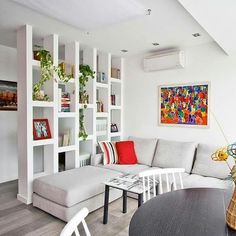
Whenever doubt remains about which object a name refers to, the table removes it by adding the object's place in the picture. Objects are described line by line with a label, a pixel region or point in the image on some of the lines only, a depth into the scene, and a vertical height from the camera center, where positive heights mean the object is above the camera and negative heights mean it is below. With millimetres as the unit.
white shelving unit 2891 +18
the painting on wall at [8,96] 3773 +292
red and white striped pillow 3607 -693
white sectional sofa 2551 -881
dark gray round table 1097 -606
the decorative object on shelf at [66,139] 3429 -443
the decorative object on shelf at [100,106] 4051 +114
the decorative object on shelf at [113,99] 4308 +252
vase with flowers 1107 -494
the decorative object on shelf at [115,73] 4304 +789
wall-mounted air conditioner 3521 +878
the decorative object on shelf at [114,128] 4360 -327
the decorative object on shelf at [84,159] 3682 -813
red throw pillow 3619 -697
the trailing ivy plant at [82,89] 3580 +397
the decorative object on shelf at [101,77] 3985 +654
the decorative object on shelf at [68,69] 3396 +682
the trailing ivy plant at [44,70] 2998 +603
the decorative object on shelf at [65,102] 3387 +158
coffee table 2298 -832
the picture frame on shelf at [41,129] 3027 -248
